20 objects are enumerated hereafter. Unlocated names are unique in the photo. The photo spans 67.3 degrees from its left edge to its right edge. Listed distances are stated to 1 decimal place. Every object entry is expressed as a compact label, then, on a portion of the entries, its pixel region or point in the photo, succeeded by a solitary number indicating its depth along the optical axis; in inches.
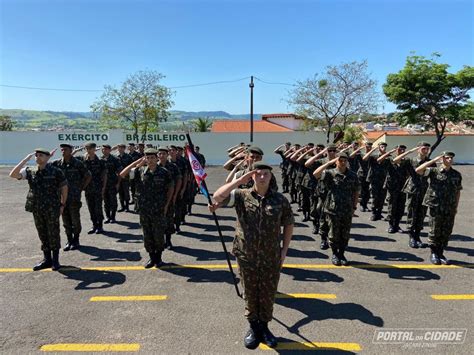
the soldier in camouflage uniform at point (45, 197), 219.6
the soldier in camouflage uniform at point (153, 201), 224.7
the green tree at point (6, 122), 1589.4
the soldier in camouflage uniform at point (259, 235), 135.3
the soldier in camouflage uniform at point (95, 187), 311.9
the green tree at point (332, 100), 981.2
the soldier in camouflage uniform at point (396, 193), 313.0
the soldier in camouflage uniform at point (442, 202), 228.2
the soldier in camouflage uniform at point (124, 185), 392.5
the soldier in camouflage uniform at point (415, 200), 271.4
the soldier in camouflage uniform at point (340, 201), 227.9
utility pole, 1054.5
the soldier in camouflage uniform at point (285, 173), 511.7
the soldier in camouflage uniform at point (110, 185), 347.3
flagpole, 179.7
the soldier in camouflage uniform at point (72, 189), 269.6
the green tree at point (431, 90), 943.0
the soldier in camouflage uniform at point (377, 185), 357.7
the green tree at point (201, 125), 1311.5
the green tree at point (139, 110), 1061.8
